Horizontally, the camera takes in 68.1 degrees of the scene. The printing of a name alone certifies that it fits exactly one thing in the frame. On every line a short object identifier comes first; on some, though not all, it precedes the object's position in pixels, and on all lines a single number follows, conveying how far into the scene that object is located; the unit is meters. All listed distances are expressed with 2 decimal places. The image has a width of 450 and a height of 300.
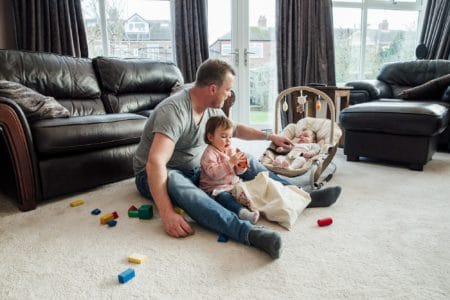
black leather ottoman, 2.45
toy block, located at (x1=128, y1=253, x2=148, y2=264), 1.30
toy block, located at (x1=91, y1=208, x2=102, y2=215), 1.80
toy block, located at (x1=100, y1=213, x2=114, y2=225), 1.67
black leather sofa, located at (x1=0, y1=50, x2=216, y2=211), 1.80
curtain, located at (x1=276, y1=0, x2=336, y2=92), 4.19
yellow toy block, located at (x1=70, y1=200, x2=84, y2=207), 1.92
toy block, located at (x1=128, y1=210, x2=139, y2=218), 1.74
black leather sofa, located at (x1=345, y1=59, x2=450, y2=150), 3.05
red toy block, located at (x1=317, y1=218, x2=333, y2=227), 1.58
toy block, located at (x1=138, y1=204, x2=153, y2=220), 1.70
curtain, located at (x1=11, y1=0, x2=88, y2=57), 3.15
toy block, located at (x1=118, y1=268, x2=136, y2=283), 1.17
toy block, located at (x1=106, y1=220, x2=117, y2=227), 1.64
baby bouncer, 2.01
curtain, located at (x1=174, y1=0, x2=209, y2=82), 3.82
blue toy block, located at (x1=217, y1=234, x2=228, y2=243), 1.43
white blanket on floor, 1.59
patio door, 4.20
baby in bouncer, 2.06
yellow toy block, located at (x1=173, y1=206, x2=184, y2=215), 1.73
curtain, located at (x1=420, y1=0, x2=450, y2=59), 4.25
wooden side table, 3.07
